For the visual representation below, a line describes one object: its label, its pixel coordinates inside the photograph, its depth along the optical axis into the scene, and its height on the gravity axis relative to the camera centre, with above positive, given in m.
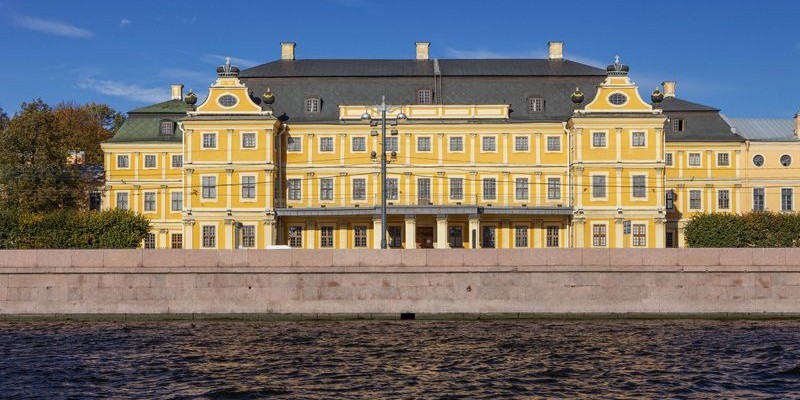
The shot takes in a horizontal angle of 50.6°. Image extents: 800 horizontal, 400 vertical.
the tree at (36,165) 65.94 +5.72
